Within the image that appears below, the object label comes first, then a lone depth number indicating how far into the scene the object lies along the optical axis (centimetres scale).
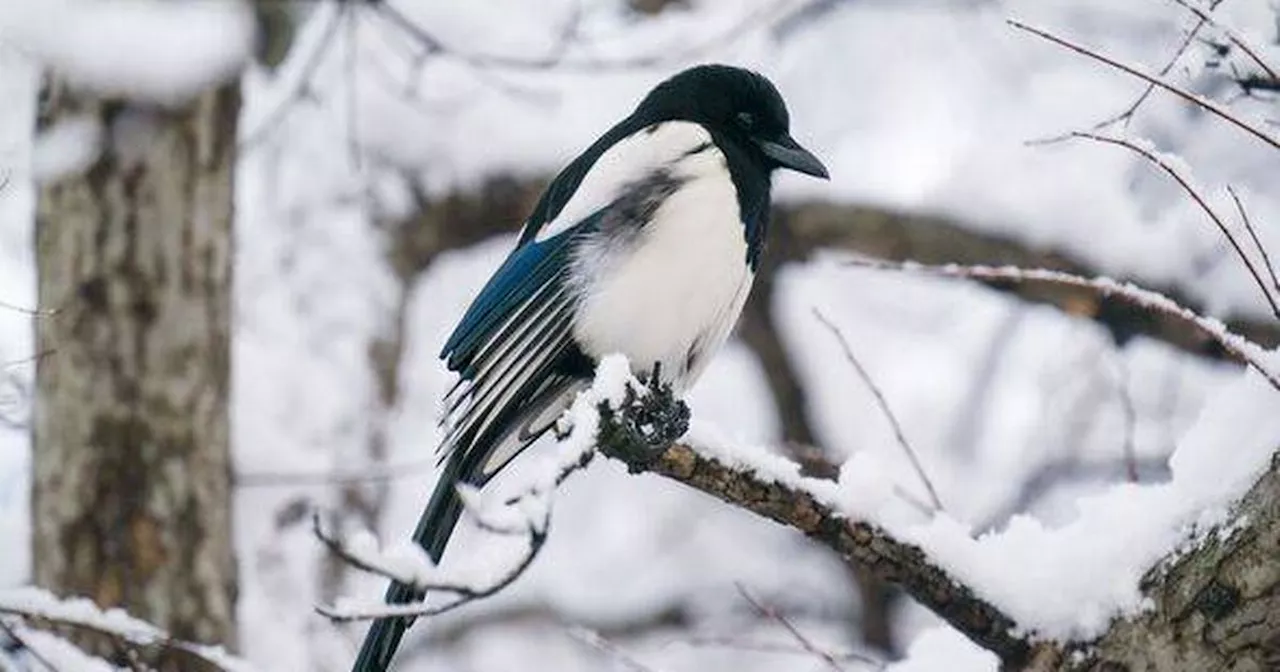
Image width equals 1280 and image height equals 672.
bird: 557
